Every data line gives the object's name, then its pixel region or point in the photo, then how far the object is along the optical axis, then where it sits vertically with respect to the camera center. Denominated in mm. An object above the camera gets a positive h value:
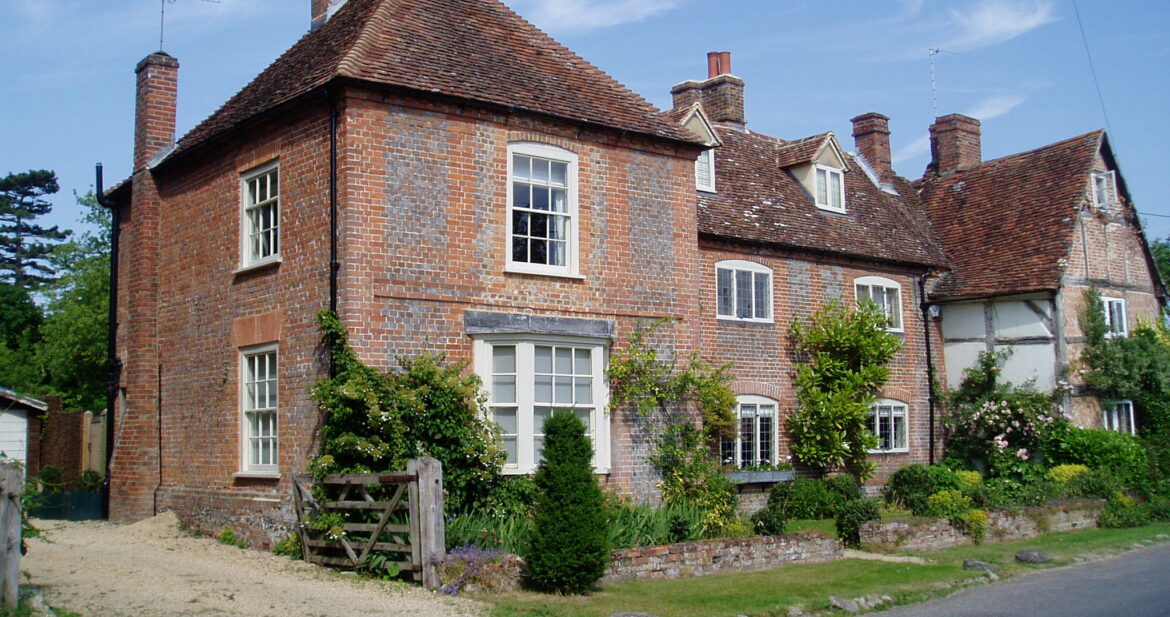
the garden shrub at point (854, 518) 18094 -1531
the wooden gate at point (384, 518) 13102 -1061
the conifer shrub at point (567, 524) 12820 -1090
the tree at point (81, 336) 38188 +3835
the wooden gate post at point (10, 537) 10039 -891
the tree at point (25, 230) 62531 +12596
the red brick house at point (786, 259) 22469 +3827
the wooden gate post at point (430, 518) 13008 -999
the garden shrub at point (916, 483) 23484 -1245
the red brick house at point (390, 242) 15711 +3104
